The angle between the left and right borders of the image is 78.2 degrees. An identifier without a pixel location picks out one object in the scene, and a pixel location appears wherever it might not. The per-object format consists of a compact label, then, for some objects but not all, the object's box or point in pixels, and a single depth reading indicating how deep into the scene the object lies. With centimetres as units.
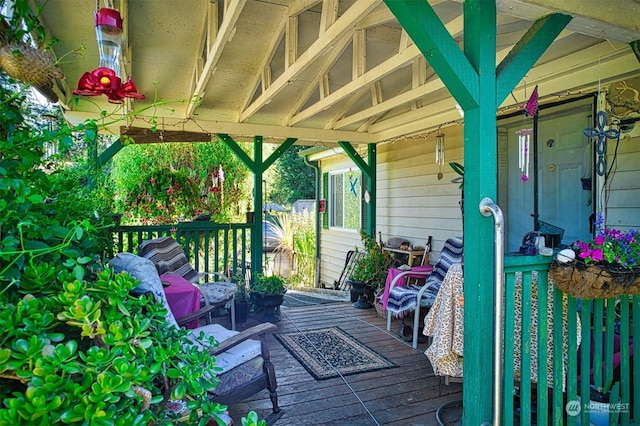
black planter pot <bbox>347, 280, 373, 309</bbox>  525
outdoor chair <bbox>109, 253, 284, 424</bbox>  216
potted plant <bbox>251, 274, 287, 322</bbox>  460
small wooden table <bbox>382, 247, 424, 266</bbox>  550
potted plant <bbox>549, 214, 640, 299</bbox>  178
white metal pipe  170
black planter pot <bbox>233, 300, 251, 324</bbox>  454
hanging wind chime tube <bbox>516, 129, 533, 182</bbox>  274
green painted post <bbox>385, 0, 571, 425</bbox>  173
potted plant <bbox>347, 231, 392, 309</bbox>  519
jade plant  93
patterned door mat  325
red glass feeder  207
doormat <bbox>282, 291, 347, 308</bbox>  568
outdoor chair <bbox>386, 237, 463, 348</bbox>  375
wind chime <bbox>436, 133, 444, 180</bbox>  473
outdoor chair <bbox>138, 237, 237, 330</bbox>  384
